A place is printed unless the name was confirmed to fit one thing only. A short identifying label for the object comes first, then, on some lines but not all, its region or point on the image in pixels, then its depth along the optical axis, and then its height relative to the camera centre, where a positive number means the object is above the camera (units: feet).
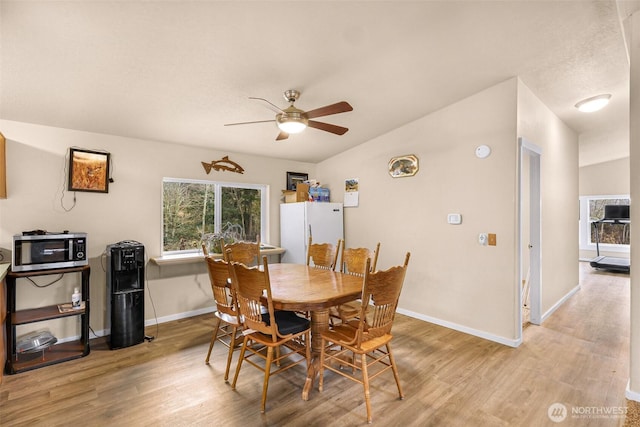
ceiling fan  7.61 +2.67
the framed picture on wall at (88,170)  10.34 +1.57
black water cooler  9.87 -2.60
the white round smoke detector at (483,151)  10.42 +2.27
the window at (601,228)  24.21 -0.99
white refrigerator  14.46 -0.52
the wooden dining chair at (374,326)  6.23 -2.51
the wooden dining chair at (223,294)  7.75 -2.15
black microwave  8.54 -1.08
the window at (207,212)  12.87 +0.14
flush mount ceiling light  11.24 +4.35
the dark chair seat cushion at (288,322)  7.29 -2.77
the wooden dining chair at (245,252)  11.28 -1.40
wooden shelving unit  8.41 -3.29
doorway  11.82 -1.00
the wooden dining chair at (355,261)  9.39 -1.54
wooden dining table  6.71 -1.88
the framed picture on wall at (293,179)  16.40 +2.01
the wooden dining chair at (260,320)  6.63 -2.58
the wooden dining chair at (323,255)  11.15 -1.49
